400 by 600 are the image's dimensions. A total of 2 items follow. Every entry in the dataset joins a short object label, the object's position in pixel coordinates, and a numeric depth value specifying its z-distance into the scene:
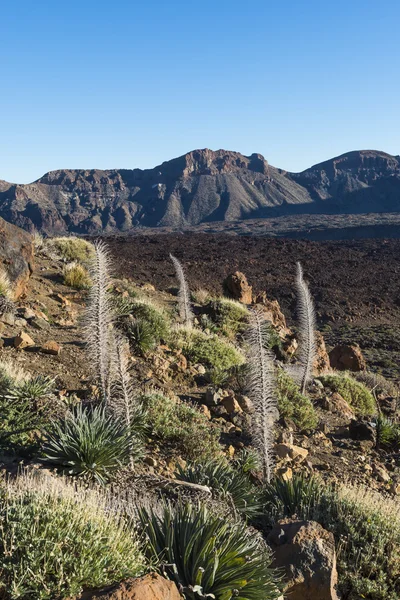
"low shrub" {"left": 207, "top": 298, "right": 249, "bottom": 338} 12.71
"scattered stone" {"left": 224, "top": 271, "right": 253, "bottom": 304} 16.23
